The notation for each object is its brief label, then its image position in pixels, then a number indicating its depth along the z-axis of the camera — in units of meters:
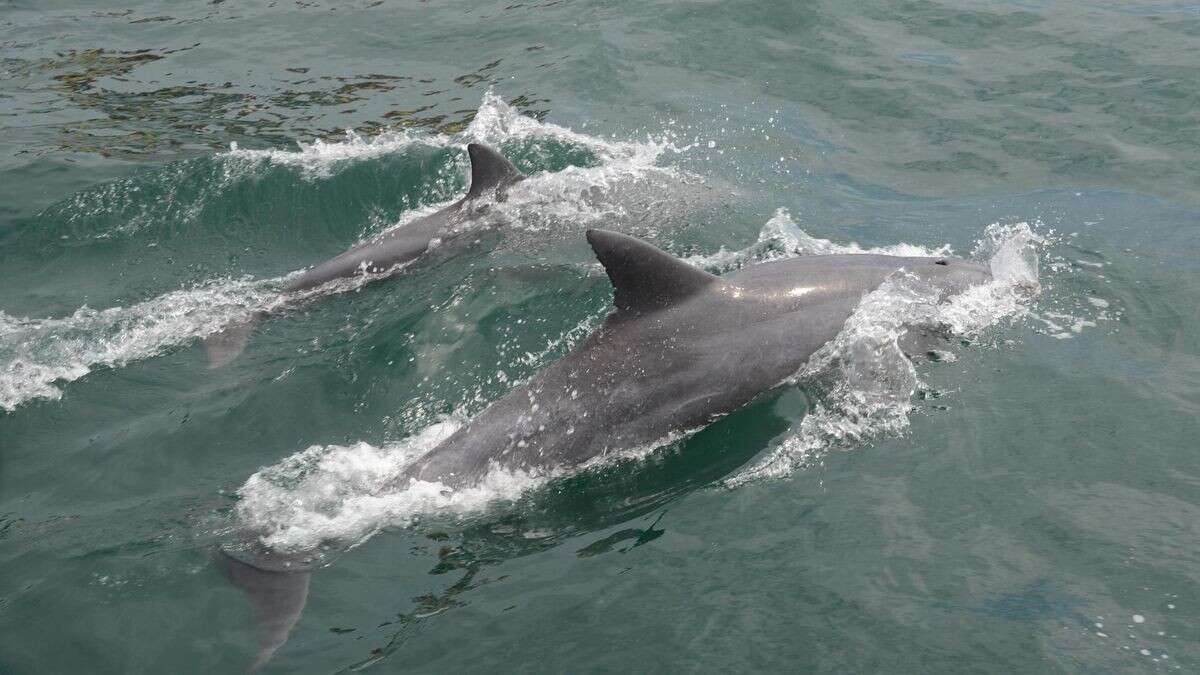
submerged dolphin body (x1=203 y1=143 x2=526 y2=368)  12.66
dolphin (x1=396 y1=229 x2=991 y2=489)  8.60
